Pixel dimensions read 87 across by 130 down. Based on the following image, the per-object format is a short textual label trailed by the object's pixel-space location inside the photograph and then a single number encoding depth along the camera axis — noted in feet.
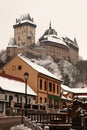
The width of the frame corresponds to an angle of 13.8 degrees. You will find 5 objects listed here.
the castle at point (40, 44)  528.13
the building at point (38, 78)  178.54
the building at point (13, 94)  122.42
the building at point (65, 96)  222.60
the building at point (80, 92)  288.82
